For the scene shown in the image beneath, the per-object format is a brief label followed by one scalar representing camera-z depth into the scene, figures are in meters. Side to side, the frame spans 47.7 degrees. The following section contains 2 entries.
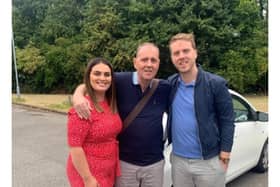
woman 2.37
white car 4.21
